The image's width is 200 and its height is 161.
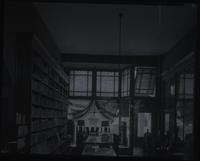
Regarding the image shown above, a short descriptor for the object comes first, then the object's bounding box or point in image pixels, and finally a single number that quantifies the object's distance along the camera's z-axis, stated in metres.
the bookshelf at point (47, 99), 4.20
